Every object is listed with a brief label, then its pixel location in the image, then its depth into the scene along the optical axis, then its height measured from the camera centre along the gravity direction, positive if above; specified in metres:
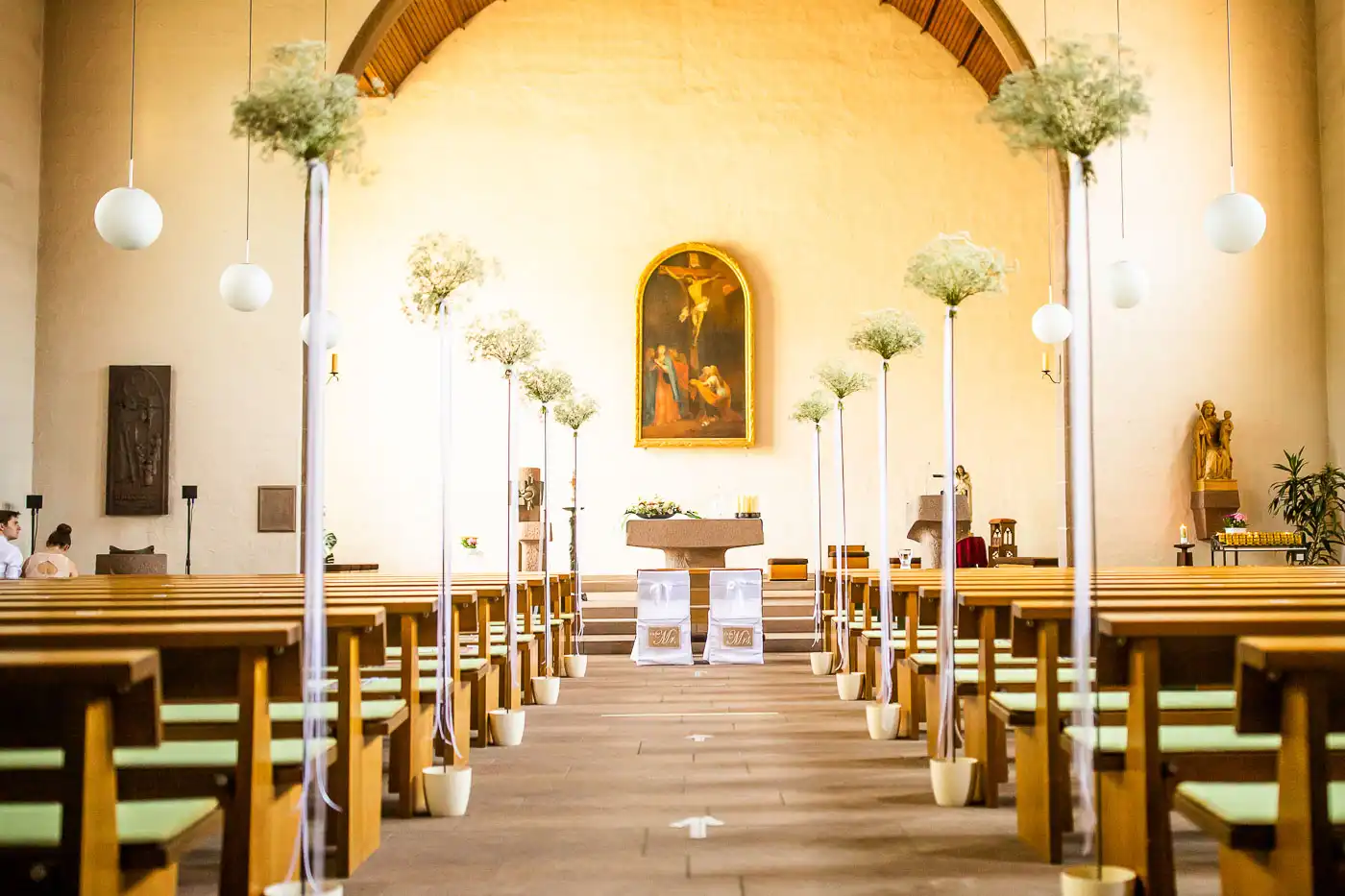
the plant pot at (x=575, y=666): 7.87 -1.00
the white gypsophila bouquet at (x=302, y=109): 3.04 +1.05
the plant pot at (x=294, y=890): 2.55 -0.81
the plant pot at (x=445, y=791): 3.74 -0.87
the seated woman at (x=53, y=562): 7.29 -0.28
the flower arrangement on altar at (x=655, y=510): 9.66 +0.04
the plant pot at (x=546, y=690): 6.47 -0.95
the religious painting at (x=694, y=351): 12.67 +1.74
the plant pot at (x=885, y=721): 5.21 -0.90
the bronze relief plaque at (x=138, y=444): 9.84 +0.60
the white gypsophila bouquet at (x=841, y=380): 7.61 +0.86
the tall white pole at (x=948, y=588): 3.91 -0.24
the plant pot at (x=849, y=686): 6.47 -0.93
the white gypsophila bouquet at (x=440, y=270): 4.67 +0.96
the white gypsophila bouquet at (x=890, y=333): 5.82 +0.89
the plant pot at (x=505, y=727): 5.09 -0.91
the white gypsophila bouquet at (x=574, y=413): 9.14 +0.79
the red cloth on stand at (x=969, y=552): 9.09 -0.29
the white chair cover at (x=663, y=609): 8.41 -0.67
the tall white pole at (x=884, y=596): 5.20 -0.36
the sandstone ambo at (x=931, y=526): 10.89 -0.11
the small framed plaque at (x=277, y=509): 9.79 +0.05
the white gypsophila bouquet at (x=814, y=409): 8.56 +0.76
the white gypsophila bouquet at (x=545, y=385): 7.35 +0.82
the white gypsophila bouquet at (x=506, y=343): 6.03 +0.88
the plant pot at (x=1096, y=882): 2.50 -0.78
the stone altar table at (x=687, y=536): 9.46 -0.17
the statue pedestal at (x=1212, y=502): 9.92 +0.10
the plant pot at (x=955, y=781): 3.81 -0.85
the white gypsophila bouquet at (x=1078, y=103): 2.95 +1.02
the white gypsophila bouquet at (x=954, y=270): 4.61 +0.95
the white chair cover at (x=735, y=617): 8.44 -0.73
